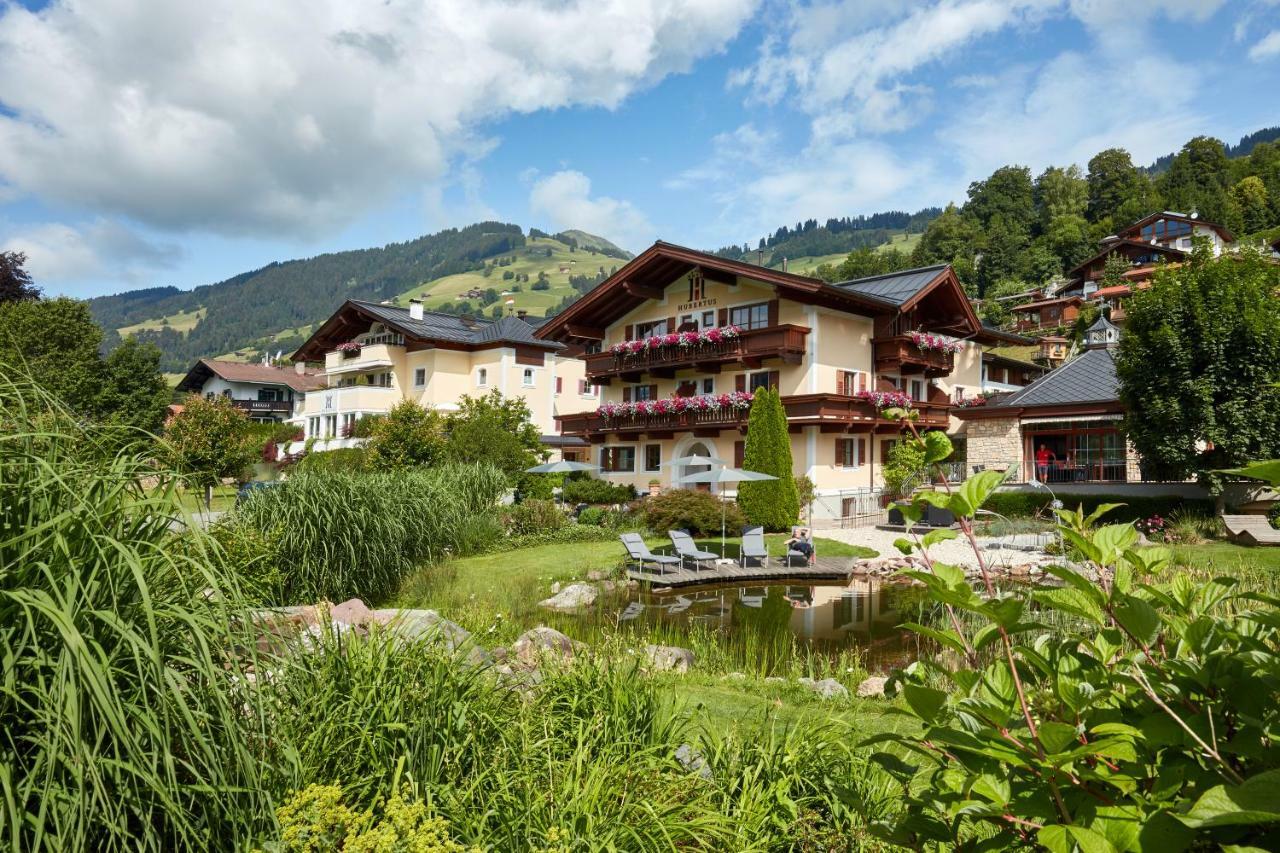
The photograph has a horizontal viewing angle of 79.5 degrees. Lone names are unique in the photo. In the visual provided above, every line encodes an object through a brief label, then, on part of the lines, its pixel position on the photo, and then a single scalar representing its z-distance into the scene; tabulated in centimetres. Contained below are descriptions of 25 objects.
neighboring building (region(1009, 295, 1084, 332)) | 5875
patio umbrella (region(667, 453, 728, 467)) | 2046
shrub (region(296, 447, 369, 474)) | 1246
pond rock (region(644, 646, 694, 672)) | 748
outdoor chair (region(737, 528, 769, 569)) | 1586
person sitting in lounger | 1583
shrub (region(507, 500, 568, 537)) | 1956
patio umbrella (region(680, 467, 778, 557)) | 1844
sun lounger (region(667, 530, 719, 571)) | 1603
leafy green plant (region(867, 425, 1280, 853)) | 120
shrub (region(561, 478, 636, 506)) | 2762
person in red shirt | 2536
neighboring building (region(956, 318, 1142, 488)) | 2370
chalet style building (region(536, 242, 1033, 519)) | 2588
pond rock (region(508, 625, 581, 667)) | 604
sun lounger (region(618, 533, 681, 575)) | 1559
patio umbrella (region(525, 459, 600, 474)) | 2395
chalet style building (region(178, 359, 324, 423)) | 6200
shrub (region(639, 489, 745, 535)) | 2045
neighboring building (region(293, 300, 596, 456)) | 4122
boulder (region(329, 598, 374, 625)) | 797
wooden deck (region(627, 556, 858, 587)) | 1506
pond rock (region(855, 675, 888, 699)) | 690
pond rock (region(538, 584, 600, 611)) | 1243
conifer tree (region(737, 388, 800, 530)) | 2175
